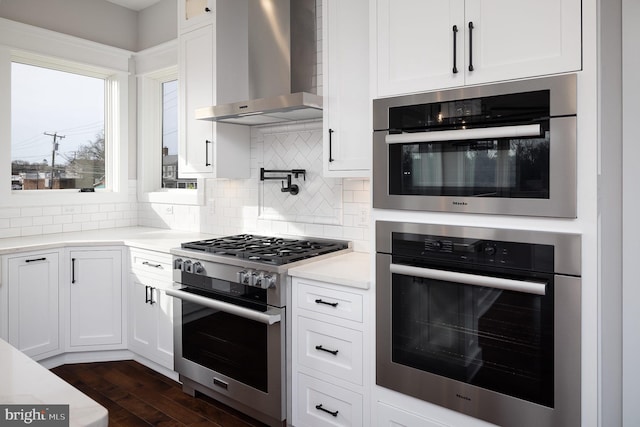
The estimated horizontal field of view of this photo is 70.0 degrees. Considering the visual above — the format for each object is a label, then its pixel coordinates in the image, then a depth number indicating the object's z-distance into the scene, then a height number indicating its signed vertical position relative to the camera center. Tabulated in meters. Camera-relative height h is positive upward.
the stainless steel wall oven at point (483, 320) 1.67 -0.45
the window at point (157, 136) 4.45 +0.75
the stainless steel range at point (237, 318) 2.53 -0.64
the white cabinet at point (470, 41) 1.64 +0.67
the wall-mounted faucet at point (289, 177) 3.26 +0.24
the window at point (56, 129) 3.88 +0.75
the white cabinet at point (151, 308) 3.25 -0.72
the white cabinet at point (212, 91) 3.35 +0.90
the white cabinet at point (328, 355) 2.27 -0.75
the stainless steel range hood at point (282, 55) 3.10 +1.07
